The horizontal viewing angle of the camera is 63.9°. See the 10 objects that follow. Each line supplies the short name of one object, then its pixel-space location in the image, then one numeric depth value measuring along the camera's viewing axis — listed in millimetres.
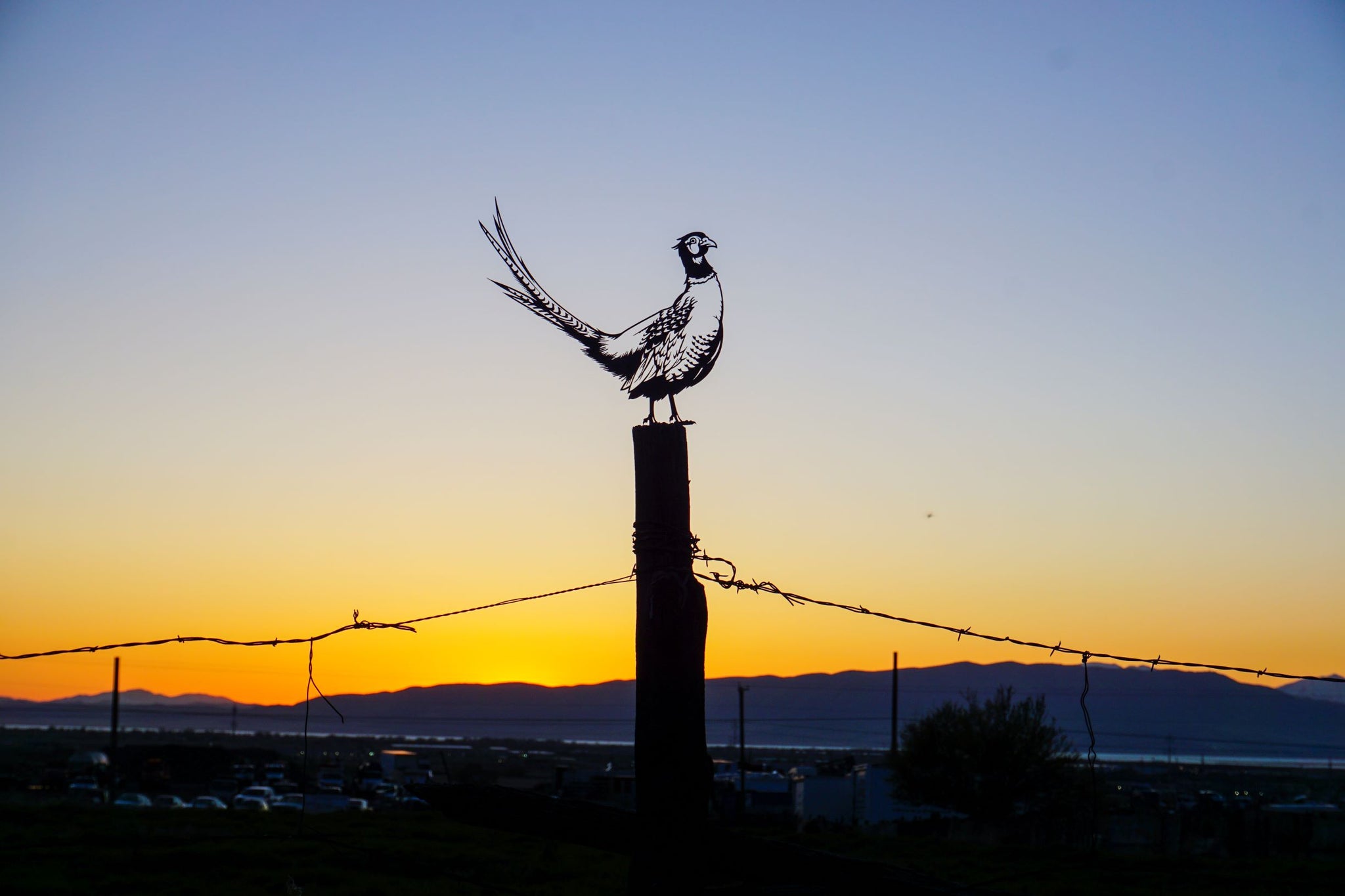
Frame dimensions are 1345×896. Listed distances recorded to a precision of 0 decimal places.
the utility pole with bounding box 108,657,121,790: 41156
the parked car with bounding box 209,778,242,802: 49719
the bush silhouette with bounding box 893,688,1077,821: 33531
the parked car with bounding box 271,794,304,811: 35056
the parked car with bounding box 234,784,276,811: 38753
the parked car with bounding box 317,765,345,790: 51812
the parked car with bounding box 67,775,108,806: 39281
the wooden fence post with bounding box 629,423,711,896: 4250
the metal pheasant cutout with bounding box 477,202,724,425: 6039
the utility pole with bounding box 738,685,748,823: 35969
